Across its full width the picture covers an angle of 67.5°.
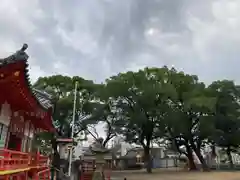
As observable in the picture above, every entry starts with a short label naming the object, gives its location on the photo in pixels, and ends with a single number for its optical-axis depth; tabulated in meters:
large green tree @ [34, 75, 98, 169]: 26.21
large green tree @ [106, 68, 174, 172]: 25.43
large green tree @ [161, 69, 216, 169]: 24.97
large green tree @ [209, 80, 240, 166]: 26.89
